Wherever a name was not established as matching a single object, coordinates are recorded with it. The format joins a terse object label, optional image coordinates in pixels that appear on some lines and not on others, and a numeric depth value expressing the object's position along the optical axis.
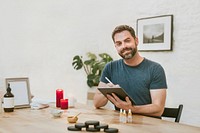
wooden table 1.71
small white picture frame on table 2.45
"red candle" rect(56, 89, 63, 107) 2.60
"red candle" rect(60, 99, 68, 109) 2.47
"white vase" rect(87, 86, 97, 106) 4.47
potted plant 4.38
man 2.38
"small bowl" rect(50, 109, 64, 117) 2.11
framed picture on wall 3.67
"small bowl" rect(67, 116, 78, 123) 1.90
